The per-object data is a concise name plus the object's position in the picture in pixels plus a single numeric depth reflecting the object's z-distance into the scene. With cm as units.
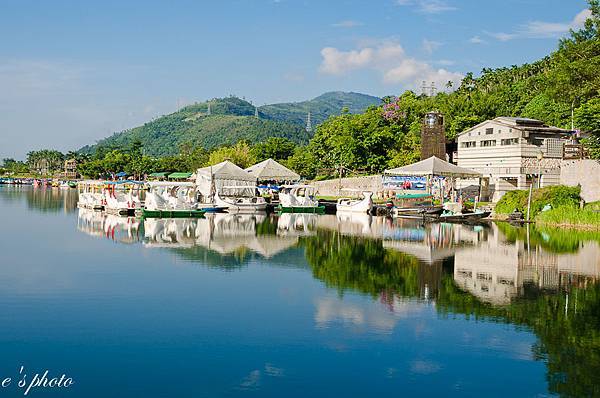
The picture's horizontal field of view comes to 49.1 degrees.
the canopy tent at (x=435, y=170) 4875
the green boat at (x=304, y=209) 5372
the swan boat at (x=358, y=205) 5147
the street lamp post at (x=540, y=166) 4853
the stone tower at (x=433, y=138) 6019
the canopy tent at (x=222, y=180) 5572
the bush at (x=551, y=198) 4244
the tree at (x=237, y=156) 9419
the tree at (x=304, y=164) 8438
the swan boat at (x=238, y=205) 5316
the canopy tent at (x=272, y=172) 5853
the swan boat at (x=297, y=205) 5375
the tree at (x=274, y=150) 9600
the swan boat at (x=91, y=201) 5407
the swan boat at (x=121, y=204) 4834
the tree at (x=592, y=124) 4072
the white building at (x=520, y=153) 5019
